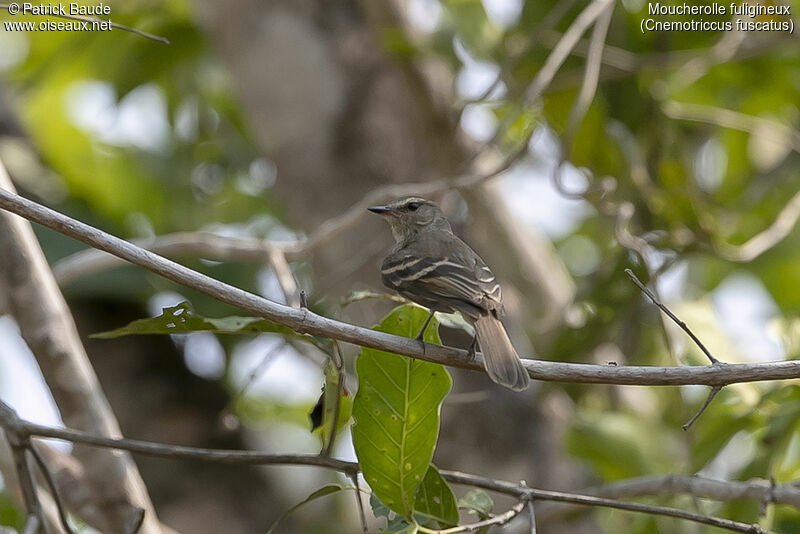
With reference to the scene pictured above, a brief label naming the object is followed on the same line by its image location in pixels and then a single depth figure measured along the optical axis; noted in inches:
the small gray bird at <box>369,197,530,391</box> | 189.5
